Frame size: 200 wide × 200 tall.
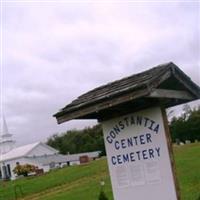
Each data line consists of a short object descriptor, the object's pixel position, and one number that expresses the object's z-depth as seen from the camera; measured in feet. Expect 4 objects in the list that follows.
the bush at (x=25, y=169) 149.86
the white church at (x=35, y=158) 187.06
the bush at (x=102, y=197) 24.71
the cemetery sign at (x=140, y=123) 16.44
